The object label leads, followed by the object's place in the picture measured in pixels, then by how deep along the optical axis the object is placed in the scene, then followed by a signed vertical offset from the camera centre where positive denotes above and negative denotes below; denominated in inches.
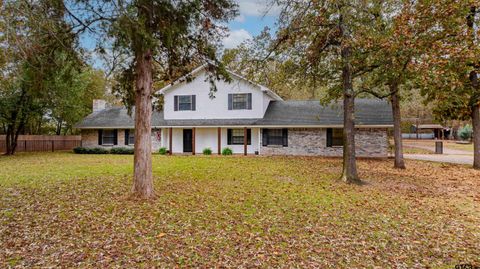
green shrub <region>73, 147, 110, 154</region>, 908.0 -39.9
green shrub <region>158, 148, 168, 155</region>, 874.1 -40.3
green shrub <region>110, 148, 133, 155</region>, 884.4 -40.5
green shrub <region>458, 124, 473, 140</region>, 1574.8 +17.6
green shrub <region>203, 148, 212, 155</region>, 860.5 -40.2
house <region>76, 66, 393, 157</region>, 787.4 +36.0
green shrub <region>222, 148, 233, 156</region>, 844.6 -42.3
